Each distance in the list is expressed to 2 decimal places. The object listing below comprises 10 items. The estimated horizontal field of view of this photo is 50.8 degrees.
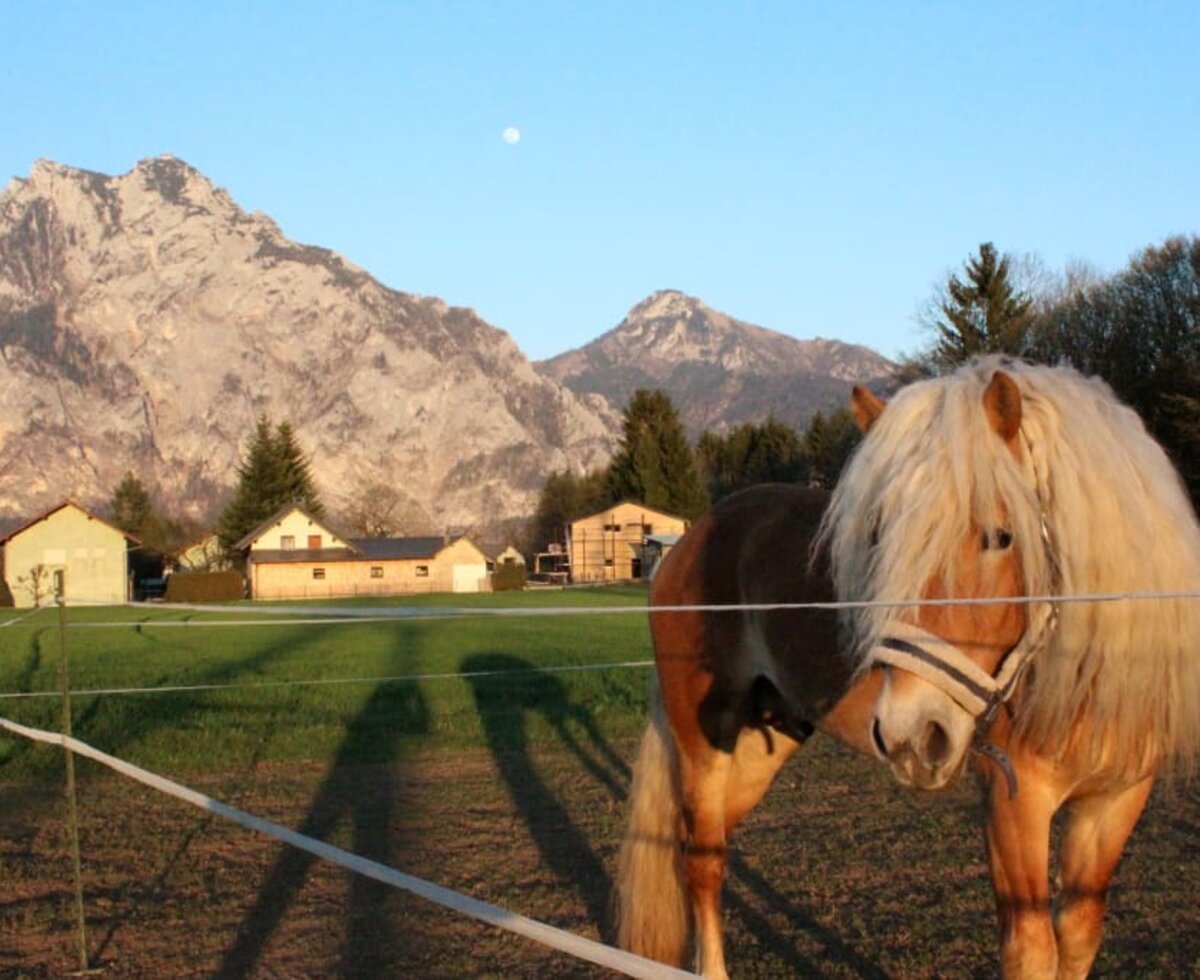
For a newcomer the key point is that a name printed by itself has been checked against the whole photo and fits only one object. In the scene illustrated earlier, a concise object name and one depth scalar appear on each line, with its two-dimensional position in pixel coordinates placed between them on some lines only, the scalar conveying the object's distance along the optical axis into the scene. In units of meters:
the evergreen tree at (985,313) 35.81
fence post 4.86
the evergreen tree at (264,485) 76.69
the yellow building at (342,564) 74.12
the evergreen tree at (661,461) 76.00
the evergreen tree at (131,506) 87.88
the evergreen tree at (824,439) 50.88
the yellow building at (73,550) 67.25
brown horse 2.83
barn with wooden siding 75.81
